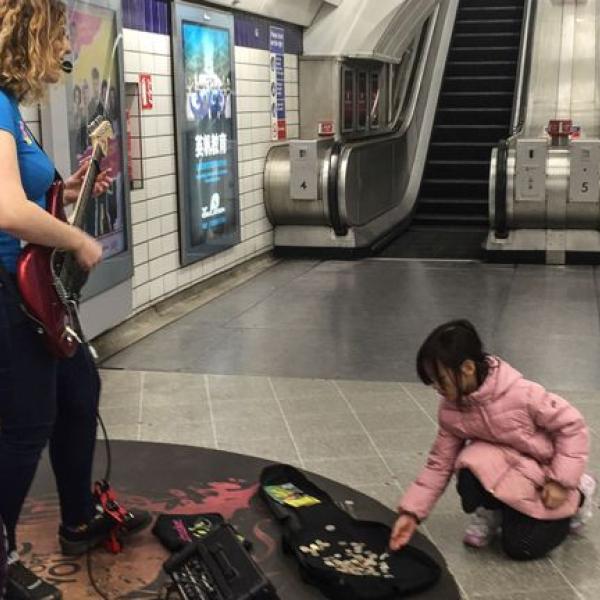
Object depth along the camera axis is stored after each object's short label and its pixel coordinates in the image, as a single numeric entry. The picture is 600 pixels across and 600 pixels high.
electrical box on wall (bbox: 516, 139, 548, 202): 8.01
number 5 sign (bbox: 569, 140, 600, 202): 7.89
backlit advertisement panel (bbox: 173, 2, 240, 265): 6.33
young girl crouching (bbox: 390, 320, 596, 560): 2.61
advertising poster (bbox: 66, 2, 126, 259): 4.40
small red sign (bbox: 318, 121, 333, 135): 8.62
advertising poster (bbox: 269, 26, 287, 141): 8.35
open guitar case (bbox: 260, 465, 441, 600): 2.44
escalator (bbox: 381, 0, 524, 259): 9.70
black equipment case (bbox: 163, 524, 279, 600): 2.23
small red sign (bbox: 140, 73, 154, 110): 5.81
